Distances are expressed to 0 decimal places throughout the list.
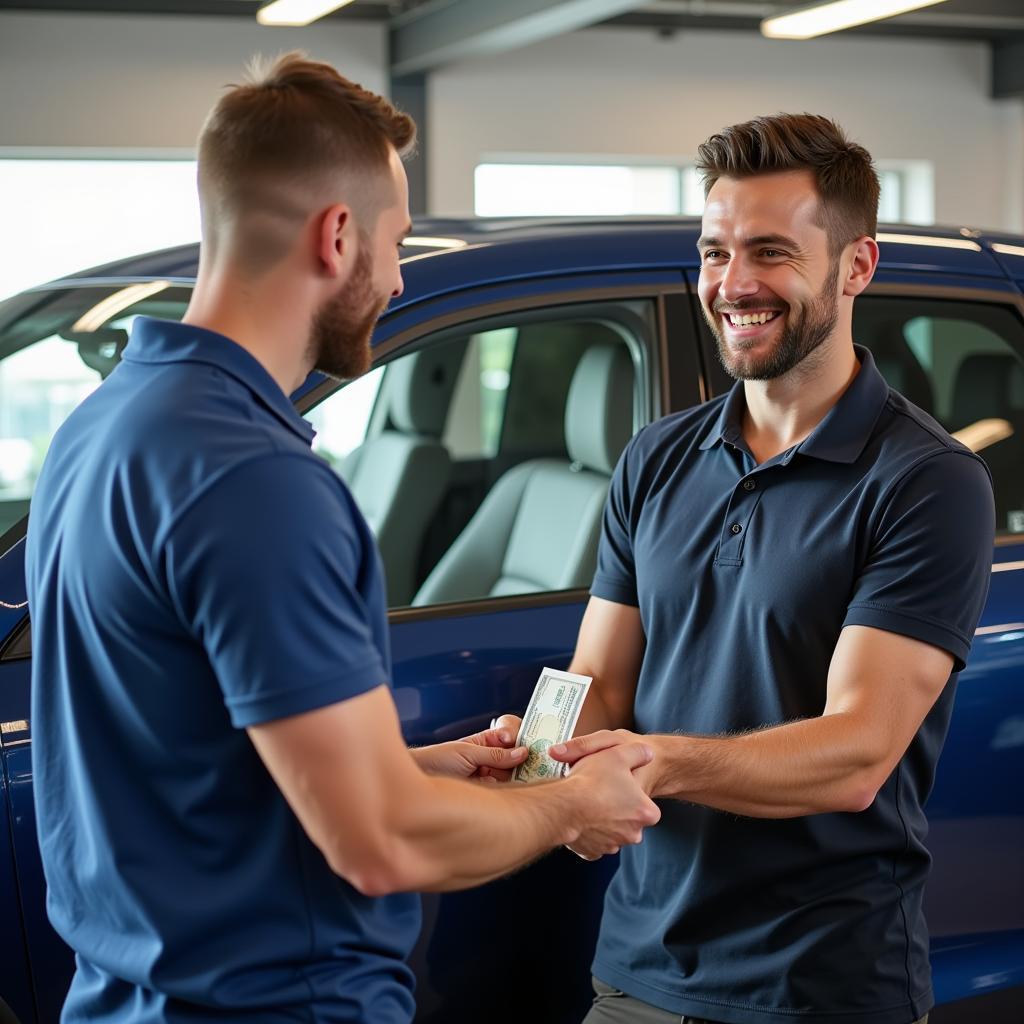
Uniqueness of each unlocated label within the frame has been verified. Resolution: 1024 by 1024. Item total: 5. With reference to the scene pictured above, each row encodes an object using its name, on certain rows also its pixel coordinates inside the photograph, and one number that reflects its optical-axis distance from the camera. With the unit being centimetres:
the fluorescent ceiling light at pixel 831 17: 870
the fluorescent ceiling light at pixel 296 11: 838
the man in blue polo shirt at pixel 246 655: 124
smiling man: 187
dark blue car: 222
